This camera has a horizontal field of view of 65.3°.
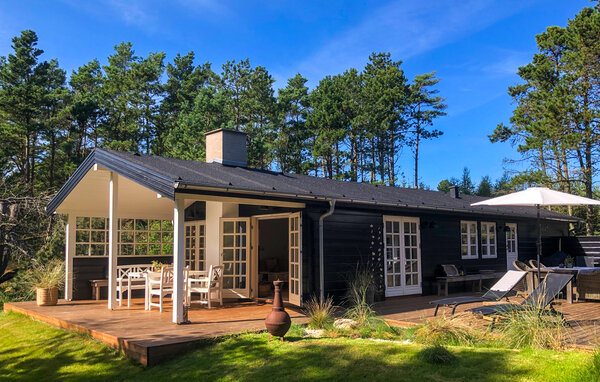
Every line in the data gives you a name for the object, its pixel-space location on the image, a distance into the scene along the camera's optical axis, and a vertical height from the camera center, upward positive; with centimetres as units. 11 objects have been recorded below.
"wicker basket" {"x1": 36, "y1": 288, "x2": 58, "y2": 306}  899 -115
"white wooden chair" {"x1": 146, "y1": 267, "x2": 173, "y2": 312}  779 -83
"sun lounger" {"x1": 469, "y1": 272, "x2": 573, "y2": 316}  591 -87
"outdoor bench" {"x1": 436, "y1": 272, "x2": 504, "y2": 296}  1079 -112
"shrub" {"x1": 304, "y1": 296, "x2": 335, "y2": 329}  651 -122
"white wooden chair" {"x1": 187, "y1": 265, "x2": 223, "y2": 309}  852 -98
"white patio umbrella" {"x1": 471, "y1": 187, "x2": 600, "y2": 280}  752 +52
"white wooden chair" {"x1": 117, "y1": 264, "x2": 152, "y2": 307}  874 -79
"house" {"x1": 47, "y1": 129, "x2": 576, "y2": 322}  779 +15
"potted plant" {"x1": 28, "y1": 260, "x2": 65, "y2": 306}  901 -96
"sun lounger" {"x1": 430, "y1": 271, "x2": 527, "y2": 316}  675 -94
